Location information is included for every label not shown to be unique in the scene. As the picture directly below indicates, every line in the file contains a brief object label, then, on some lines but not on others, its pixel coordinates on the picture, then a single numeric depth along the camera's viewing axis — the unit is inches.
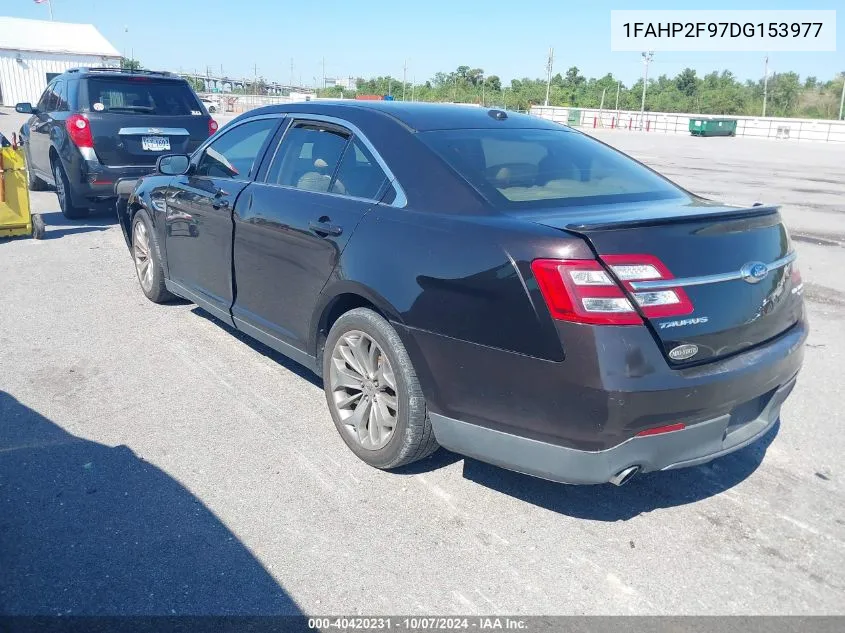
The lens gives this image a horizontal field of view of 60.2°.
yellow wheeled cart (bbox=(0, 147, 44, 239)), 333.4
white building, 2080.5
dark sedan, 104.7
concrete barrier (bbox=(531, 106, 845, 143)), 2231.8
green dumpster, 2256.4
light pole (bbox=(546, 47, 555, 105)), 3132.4
